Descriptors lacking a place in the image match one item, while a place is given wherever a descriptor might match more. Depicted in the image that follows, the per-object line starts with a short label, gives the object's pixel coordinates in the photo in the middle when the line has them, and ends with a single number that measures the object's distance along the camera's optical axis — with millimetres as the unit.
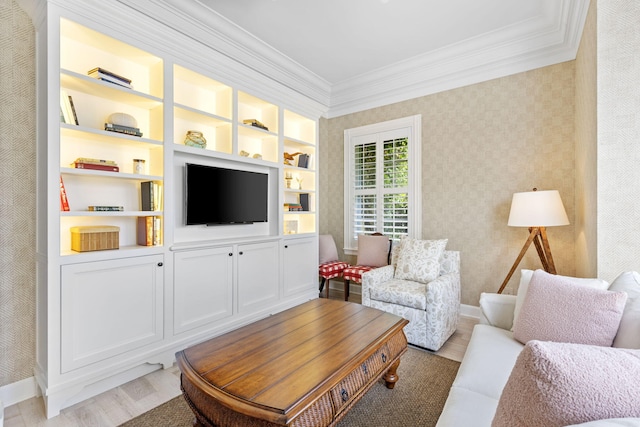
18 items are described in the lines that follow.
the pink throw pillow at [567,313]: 1351
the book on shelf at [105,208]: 2135
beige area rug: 1742
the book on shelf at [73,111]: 2049
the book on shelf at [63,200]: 2000
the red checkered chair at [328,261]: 3930
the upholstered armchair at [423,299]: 2539
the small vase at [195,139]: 2844
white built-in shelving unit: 1920
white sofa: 1157
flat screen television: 2771
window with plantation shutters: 3850
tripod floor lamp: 2586
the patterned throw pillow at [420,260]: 2971
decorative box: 2057
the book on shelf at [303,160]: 4027
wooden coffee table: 1173
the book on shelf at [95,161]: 2098
